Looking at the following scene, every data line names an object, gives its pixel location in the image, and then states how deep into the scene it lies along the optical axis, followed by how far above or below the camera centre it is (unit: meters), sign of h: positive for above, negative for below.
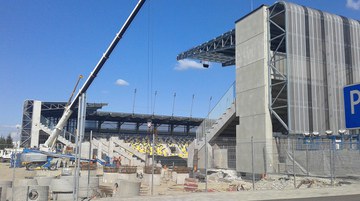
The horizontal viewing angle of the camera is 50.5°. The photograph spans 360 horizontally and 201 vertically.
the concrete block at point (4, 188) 14.88 -1.44
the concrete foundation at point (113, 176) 28.67 -1.65
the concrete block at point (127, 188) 15.81 -1.39
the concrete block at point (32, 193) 13.42 -1.39
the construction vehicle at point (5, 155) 62.60 -0.27
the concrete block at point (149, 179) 27.40 -1.75
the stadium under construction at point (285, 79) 31.52 +6.71
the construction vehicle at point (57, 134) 42.84 +2.58
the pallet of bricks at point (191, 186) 22.39 -1.89
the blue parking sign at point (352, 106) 6.75 +0.91
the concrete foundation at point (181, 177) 29.11 -1.66
